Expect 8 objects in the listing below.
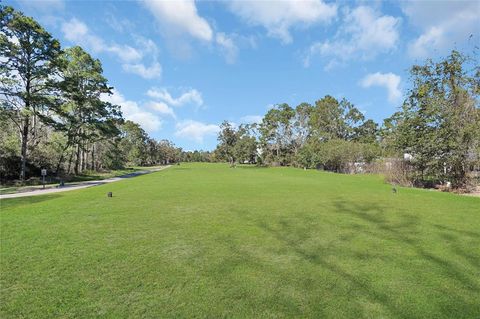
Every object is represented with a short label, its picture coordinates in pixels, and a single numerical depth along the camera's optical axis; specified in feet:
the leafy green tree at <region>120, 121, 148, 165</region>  227.22
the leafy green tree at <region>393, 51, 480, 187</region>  58.29
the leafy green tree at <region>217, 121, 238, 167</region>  277.56
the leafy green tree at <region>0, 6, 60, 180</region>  67.77
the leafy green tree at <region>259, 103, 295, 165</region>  225.56
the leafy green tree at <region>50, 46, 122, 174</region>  89.10
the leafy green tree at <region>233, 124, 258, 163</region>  237.04
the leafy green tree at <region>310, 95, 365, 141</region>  220.64
